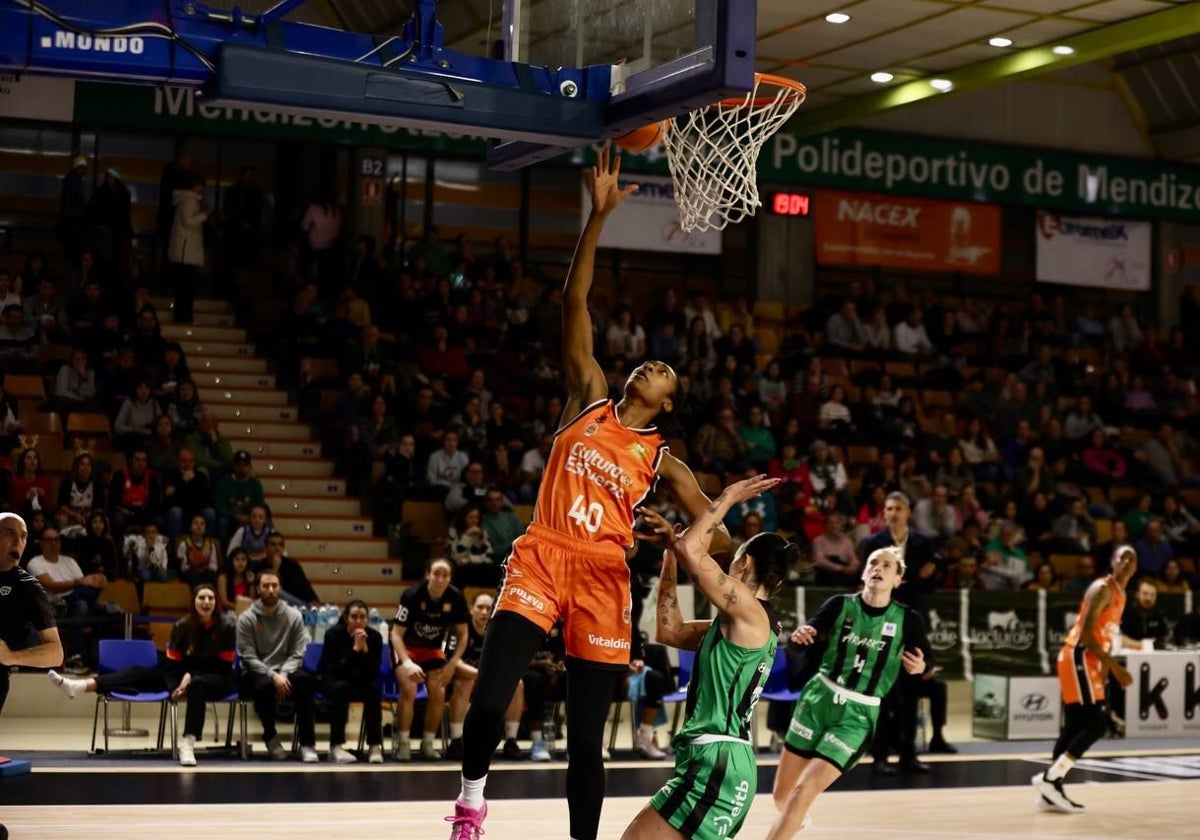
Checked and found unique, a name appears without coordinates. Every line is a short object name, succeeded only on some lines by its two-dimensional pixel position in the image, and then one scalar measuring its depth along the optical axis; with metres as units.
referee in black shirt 8.27
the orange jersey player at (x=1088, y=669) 10.82
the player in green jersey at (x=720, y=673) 6.07
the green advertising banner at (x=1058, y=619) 15.72
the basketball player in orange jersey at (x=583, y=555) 6.11
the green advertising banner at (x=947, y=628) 15.16
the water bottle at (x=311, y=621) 13.05
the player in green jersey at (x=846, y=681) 7.93
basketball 6.55
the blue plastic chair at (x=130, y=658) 11.77
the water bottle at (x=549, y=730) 12.43
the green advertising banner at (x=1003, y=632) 15.38
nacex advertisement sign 21.02
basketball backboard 5.86
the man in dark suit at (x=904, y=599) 11.30
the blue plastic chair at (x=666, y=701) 12.53
